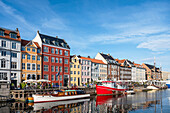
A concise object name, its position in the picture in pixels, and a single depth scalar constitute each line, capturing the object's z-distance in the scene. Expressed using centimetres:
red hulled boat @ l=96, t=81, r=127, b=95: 6930
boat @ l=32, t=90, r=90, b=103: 4750
